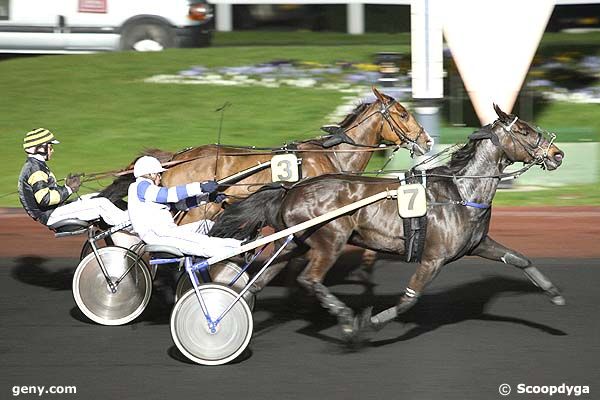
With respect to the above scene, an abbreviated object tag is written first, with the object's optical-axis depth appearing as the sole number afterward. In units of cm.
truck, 3625
